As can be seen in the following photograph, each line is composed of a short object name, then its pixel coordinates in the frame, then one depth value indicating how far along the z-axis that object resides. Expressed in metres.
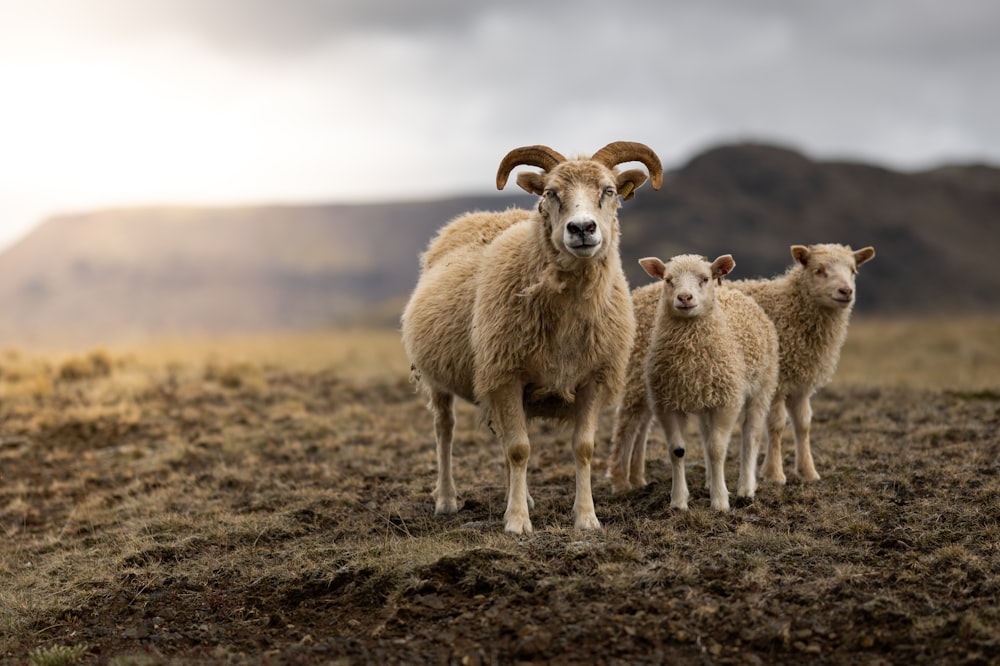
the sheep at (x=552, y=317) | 7.90
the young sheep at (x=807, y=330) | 9.80
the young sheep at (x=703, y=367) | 8.63
